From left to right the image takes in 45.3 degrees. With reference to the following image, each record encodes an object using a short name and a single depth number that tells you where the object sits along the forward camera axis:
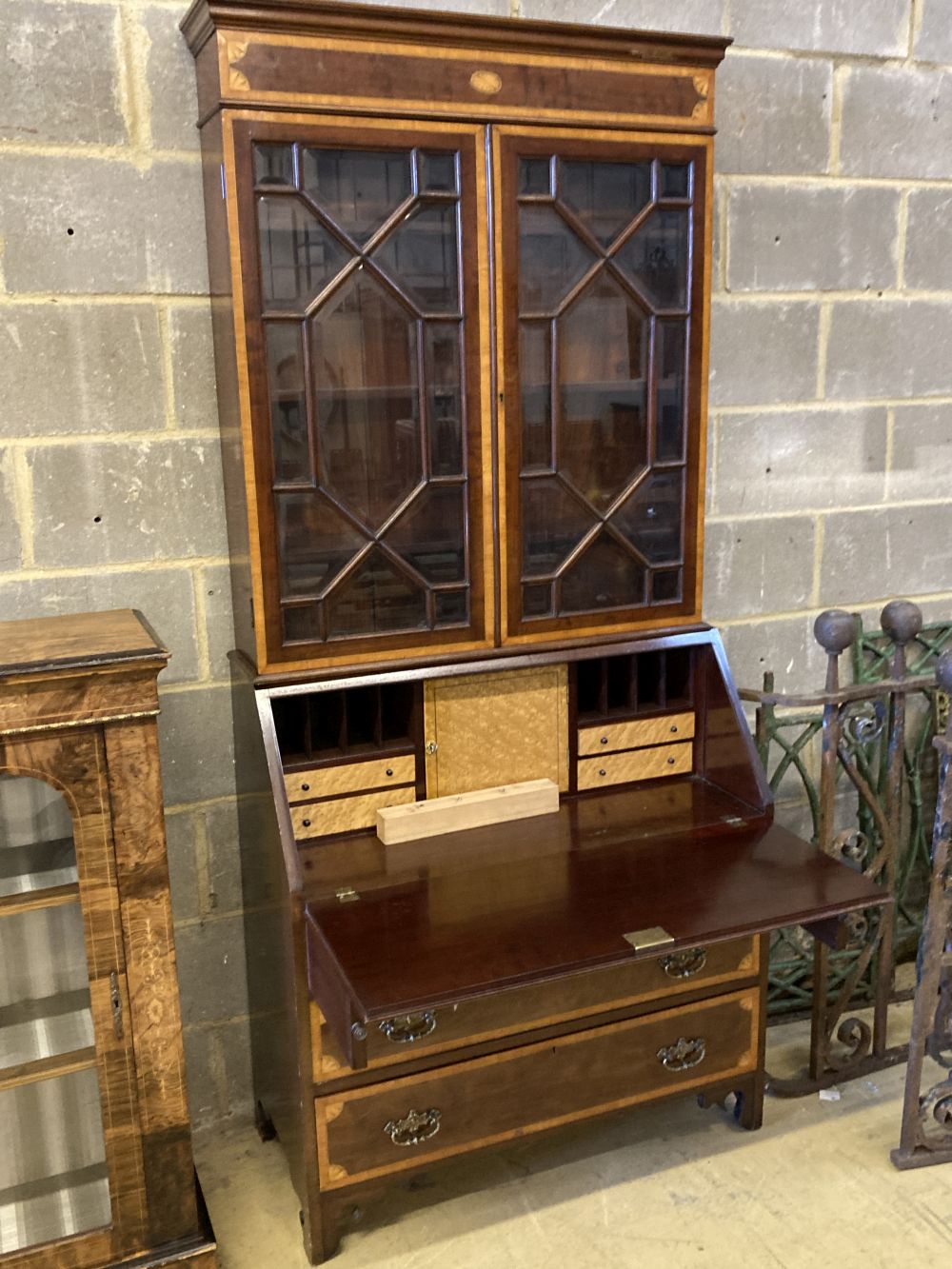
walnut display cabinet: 1.58
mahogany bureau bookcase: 1.67
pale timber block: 1.95
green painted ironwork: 2.50
